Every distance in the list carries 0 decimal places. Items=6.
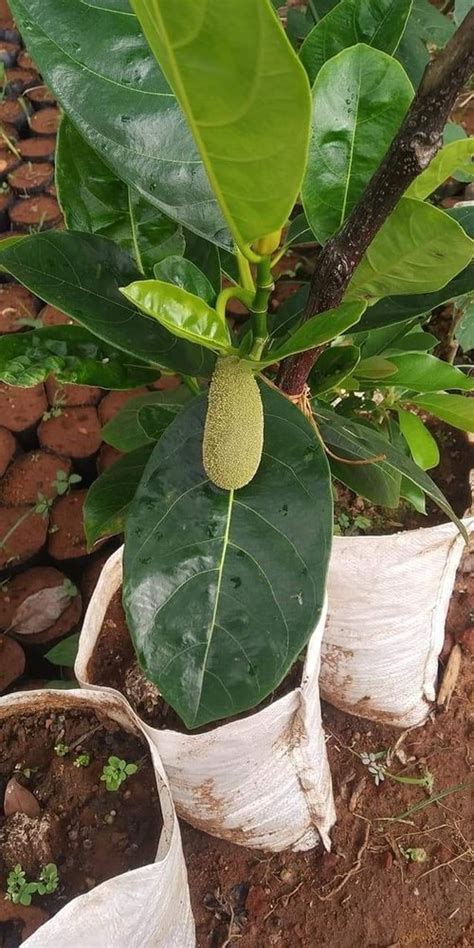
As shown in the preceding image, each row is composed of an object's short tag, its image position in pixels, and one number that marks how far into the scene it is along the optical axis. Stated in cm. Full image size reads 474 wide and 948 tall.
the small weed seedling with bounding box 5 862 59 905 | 89
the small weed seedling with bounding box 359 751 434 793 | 123
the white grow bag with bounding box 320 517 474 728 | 102
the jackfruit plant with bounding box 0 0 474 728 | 49
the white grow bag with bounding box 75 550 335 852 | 87
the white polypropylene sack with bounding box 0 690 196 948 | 72
